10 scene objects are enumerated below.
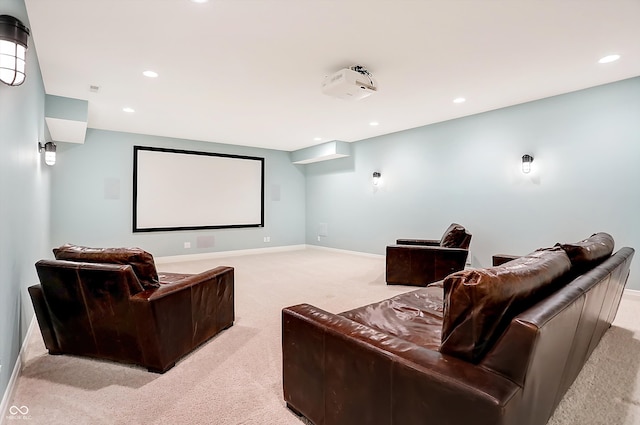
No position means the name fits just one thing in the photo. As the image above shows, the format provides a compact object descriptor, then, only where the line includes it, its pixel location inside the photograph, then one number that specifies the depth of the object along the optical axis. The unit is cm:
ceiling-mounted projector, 316
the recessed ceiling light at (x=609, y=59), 312
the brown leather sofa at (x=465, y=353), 101
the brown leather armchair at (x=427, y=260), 420
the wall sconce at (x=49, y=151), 377
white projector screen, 627
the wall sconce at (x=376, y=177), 657
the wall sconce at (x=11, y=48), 151
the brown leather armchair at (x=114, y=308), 209
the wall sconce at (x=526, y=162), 440
